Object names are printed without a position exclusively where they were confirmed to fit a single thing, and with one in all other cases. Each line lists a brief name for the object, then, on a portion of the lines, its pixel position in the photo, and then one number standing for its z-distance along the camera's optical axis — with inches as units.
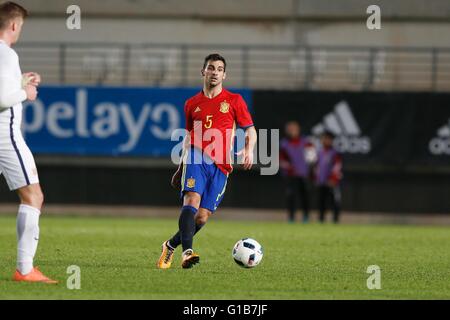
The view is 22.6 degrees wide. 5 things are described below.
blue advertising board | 993.5
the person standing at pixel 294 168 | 931.3
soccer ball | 446.9
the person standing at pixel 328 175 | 932.0
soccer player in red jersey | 441.7
